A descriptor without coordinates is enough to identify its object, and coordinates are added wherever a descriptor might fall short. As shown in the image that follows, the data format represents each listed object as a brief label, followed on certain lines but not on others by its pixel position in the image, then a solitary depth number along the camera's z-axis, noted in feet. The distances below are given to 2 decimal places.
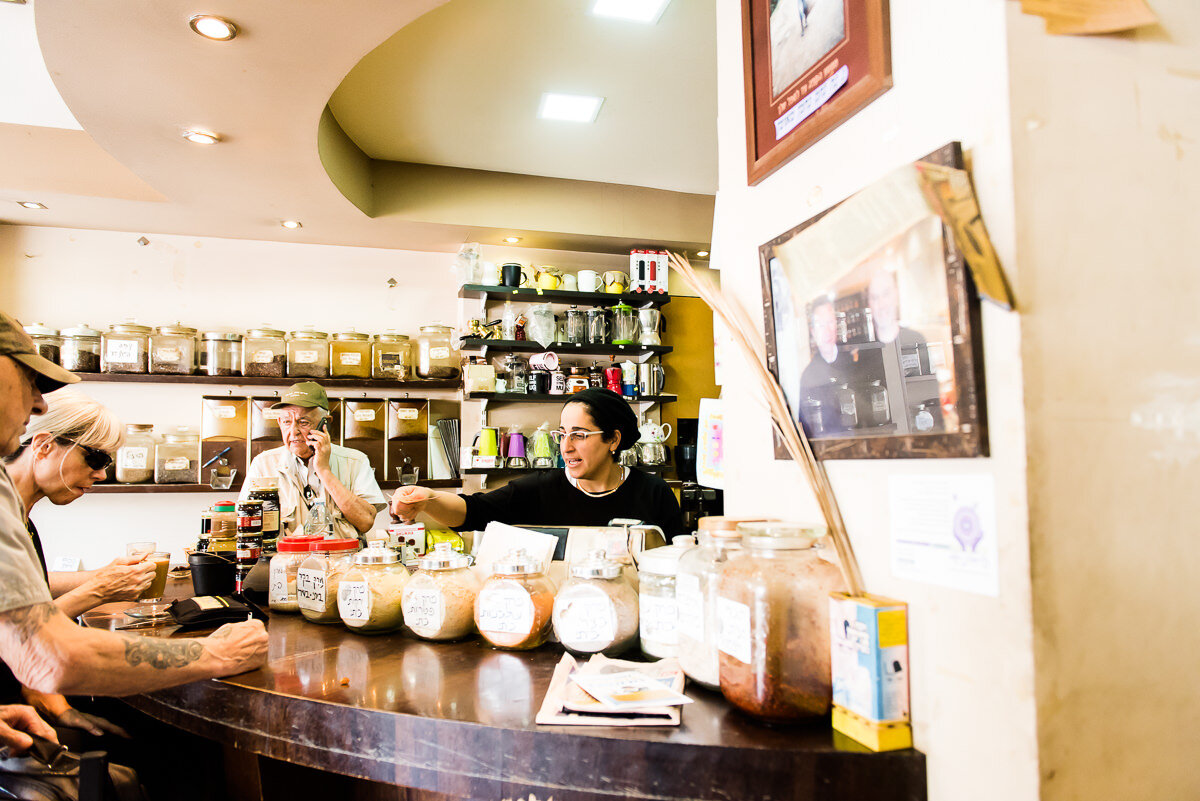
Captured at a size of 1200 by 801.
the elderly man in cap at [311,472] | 11.66
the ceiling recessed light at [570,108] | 11.06
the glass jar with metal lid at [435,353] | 14.58
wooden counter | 3.02
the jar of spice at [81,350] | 12.94
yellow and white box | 3.04
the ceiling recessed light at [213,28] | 7.11
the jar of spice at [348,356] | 14.02
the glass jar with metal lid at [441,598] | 4.70
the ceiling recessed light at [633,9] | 8.64
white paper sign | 2.76
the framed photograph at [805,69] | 3.36
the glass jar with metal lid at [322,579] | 5.37
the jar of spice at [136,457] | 12.89
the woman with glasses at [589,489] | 9.61
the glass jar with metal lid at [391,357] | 14.37
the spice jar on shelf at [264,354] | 13.62
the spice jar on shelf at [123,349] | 13.14
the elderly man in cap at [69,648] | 3.95
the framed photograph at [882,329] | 2.84
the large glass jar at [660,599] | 4.06
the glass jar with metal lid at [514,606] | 4.48
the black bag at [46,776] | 4.41
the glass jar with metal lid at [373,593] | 4.94
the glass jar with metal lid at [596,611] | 4.24
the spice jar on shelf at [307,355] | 13.87
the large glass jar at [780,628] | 3.29
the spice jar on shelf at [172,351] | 13.38
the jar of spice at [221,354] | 13.66
